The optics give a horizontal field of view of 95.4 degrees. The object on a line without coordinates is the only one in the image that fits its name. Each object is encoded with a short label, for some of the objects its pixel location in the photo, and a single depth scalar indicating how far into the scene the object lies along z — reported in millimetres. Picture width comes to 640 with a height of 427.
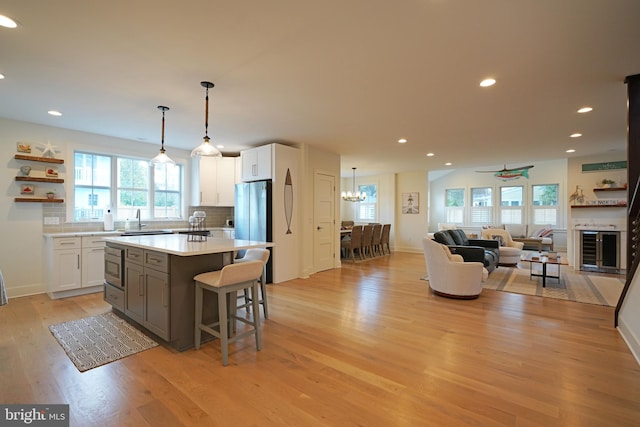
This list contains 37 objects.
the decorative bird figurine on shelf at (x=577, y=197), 6656
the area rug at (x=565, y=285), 4277
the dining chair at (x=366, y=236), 7633
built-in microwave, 3250
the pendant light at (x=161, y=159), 3408
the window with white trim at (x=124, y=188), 4902
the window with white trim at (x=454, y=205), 10992
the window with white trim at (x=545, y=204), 9281
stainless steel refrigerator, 5121
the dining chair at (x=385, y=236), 8406
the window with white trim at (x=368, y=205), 10133
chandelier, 9141
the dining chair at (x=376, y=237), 7987
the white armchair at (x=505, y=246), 6566
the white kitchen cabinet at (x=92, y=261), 4402
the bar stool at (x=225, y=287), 2420
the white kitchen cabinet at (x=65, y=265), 4148
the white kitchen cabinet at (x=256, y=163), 5203
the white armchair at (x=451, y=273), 4129
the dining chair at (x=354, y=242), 7309
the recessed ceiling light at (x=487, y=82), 2918
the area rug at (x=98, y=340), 2492
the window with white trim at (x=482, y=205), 10375
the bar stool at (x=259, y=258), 3214
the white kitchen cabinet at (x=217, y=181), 5922
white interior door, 6035
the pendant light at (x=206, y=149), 3010
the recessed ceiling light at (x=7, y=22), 2002
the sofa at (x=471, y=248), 4664
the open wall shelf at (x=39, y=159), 4200
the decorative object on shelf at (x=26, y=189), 4270
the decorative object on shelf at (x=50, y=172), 4455
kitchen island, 2604
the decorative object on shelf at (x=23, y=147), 4223
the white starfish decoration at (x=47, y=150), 4410
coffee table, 4727
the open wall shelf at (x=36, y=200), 4220
